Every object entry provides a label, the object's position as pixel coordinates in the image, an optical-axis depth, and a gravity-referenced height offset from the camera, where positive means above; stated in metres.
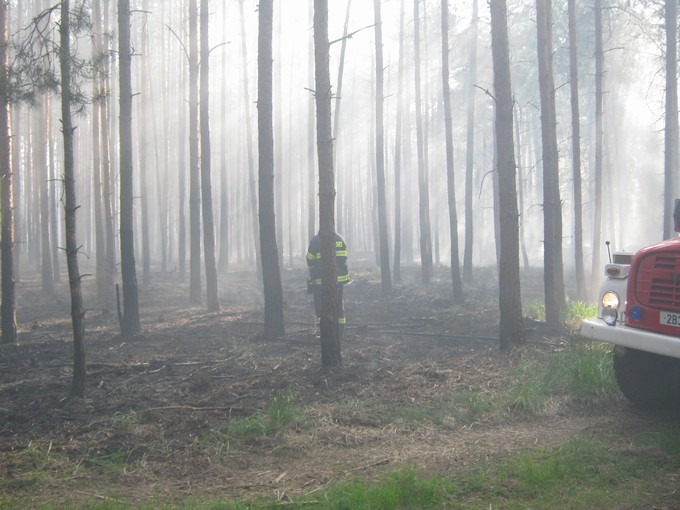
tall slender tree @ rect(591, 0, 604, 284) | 18.52 +3.55
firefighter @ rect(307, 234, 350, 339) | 10.76 -0.26
